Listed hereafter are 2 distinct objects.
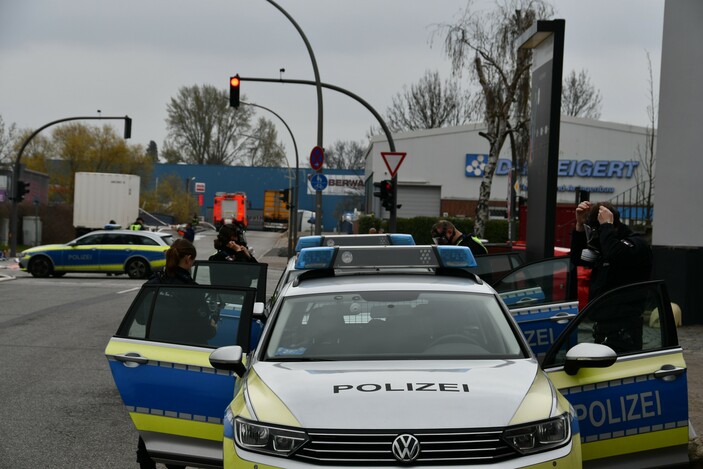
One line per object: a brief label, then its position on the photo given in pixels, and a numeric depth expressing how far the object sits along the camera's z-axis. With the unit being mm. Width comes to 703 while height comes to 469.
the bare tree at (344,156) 112000
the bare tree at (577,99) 78375
